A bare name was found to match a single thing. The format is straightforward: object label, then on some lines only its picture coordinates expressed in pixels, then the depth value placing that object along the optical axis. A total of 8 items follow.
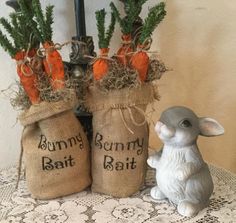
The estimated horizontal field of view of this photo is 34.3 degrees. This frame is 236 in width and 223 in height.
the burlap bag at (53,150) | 0.65
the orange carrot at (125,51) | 0.64
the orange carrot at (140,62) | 0.63
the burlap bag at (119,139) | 0.66
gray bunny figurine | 0.62
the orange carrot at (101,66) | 0.63
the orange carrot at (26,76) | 0.62
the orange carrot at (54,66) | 0.62
